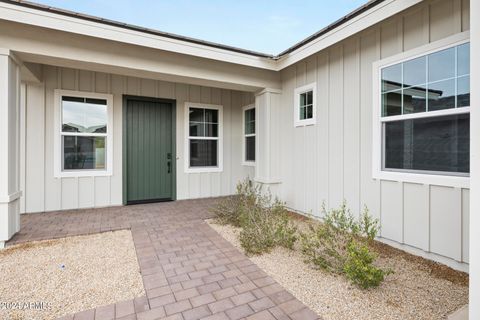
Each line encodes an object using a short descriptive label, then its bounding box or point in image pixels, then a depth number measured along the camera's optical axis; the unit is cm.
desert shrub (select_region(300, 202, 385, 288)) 215
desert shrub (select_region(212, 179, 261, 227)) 409
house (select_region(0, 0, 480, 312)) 264
